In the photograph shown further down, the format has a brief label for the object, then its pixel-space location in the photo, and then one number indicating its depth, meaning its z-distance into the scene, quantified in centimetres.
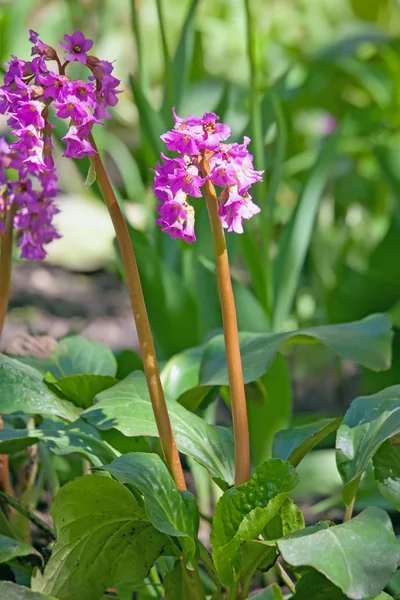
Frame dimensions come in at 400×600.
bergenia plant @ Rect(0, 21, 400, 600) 206
